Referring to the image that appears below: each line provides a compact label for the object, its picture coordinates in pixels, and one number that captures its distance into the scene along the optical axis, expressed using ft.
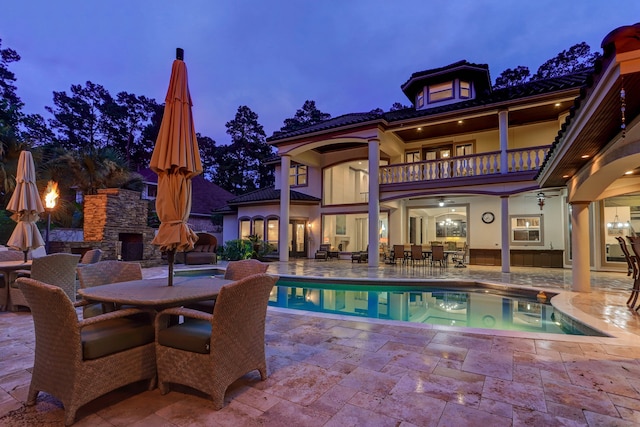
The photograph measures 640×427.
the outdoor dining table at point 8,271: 16.03
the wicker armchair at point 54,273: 15.14
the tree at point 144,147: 99.91
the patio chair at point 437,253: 36.06
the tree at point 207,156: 106.42
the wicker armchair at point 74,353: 6.87
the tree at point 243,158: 98.94
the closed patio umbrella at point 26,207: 17.21
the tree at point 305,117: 104.94
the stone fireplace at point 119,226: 35.06
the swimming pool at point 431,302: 17.49
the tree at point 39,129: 80.36
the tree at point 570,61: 77.92
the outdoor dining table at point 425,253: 39.38
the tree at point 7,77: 74.28
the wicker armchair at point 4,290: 16.85
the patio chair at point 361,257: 44.70
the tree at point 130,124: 98.32
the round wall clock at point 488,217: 41.55
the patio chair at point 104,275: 10.89
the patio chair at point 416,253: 37.27
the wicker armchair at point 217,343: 7.49
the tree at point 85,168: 38.52
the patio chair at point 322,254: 48.14
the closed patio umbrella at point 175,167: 10.12
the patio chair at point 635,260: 16.63
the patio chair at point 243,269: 12.28
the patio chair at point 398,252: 39.14
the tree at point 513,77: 85.81
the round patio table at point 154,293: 8.03
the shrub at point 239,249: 45.55
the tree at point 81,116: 92.17
